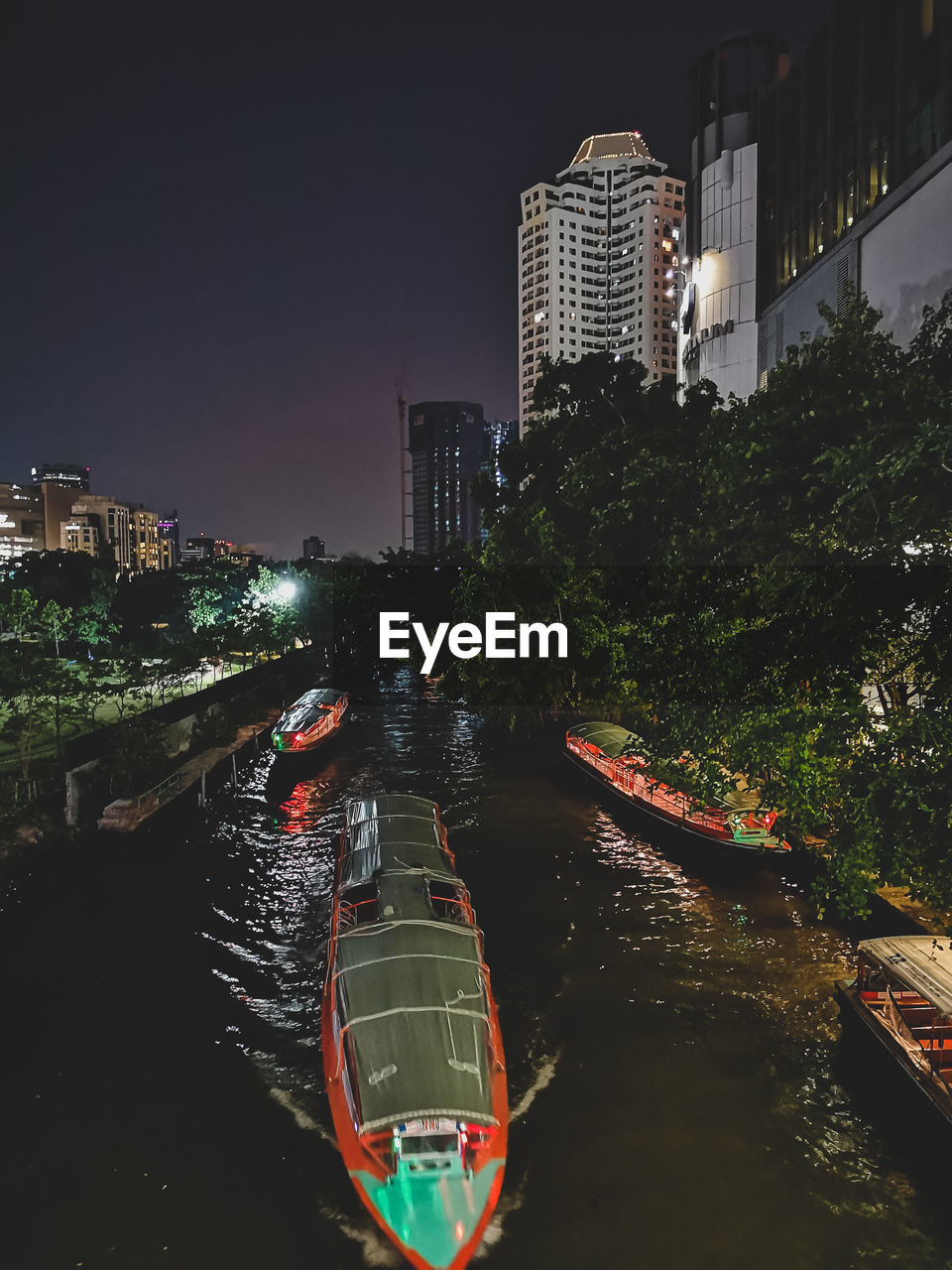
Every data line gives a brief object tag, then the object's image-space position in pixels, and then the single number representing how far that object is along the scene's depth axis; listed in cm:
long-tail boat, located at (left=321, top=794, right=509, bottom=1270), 892
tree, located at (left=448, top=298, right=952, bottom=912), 962
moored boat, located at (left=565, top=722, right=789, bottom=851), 2020
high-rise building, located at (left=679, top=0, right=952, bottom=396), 2702
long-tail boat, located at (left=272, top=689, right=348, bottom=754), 3127
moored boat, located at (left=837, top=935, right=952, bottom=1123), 1009
